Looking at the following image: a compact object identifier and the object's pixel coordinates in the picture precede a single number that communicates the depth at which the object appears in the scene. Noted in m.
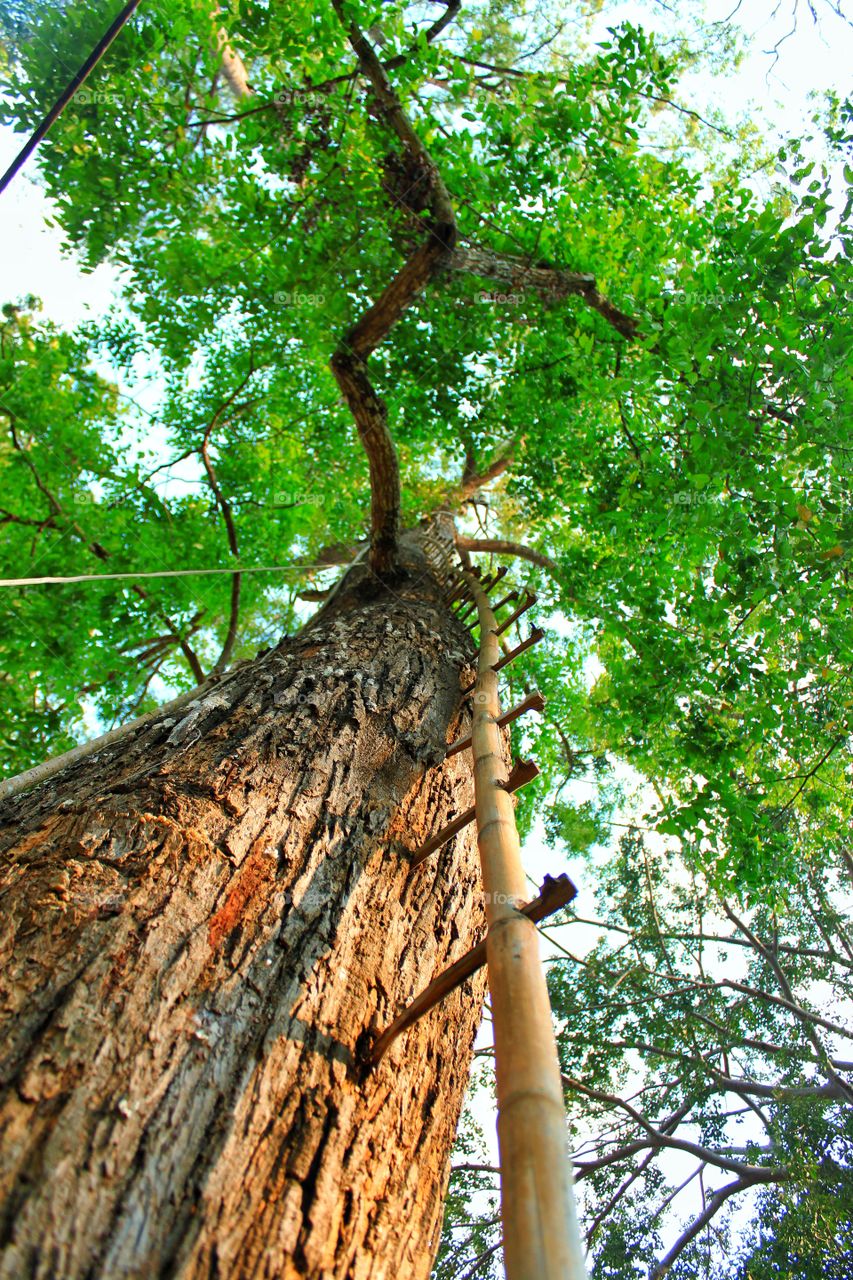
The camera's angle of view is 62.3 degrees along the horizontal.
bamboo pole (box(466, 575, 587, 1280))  0.90
